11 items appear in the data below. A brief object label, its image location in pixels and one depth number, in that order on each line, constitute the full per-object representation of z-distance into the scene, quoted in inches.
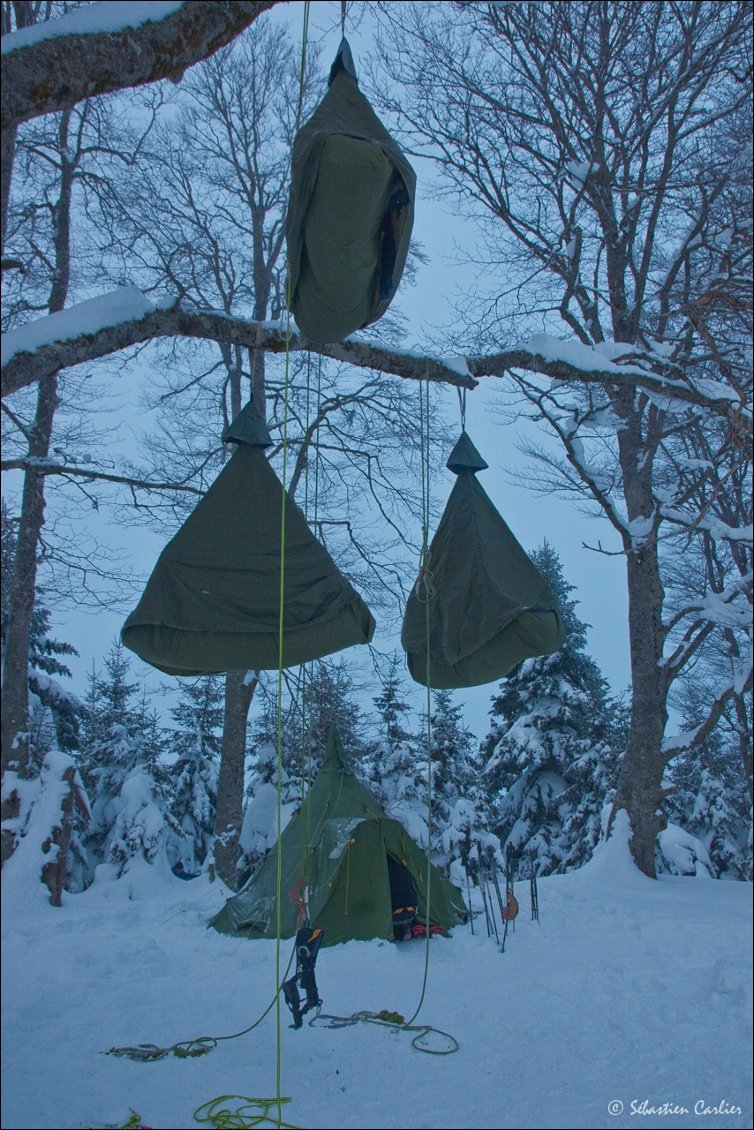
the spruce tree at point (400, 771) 552.4
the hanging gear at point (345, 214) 103.7
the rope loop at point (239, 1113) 87.0
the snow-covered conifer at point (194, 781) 628.7
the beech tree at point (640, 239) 156.1
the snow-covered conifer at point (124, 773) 379.6
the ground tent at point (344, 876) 266.4
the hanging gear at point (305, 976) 135.6
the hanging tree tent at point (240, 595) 123.0
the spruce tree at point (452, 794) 551.2
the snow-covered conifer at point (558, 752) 617.9
